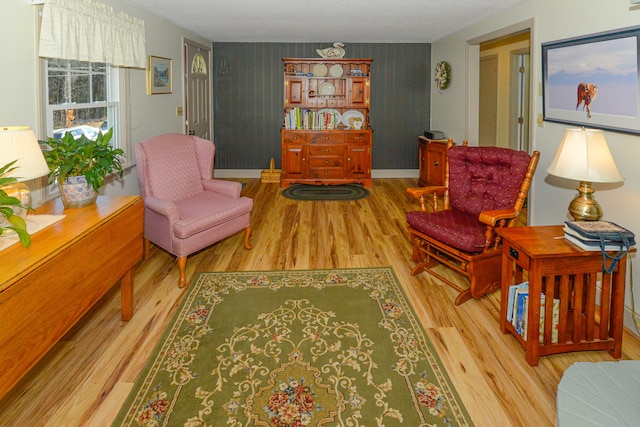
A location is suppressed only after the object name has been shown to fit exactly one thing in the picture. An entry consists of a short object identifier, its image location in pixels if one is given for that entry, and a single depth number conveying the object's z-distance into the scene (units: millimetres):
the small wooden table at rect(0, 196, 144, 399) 1671
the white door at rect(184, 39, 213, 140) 6012
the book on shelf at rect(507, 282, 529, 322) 2602
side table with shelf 2342
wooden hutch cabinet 7082
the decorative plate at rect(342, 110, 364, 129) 7465
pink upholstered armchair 3463
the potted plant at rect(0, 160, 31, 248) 1791
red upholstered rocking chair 3109
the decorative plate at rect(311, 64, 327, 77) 7281
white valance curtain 2922
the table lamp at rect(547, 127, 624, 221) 2488
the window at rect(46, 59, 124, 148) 3318
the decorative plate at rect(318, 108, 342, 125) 7398
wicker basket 7352
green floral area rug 2018
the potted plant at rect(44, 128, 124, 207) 2623
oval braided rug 6422
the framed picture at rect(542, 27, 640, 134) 2656
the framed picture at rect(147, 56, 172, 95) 4723
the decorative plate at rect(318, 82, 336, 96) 7359
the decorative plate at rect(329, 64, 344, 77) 7316
